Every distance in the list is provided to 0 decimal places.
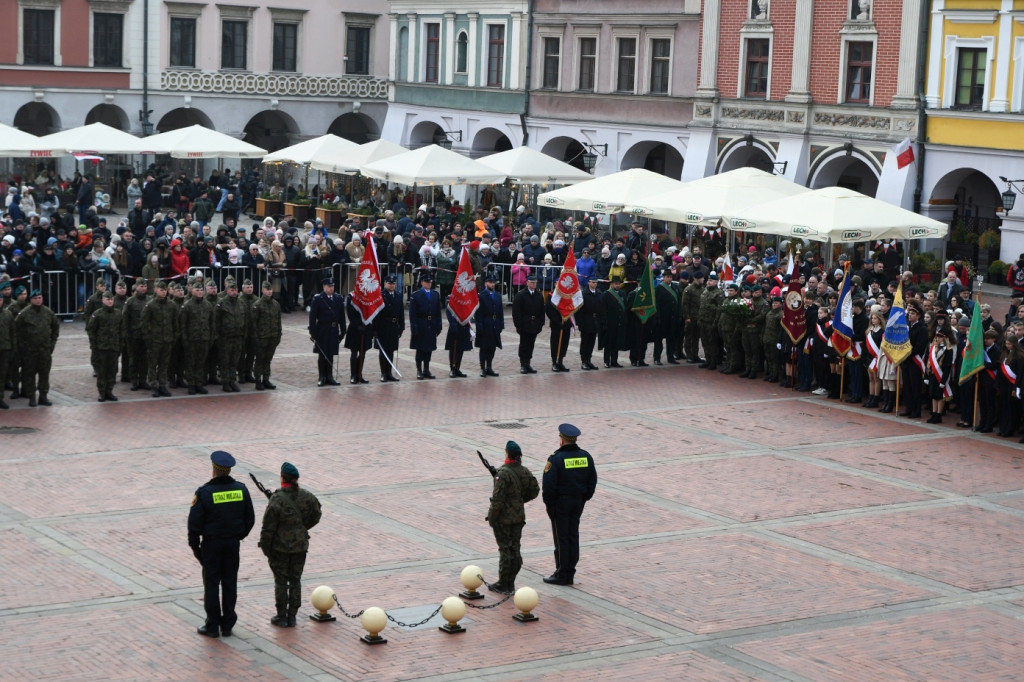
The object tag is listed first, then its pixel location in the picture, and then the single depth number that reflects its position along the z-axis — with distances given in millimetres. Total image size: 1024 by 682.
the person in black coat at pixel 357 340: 24359
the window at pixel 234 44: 56625
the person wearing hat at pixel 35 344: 21641
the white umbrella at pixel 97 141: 39341
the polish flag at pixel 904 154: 38094
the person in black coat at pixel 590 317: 26422
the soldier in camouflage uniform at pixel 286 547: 13234
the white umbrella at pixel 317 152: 41500
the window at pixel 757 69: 43688
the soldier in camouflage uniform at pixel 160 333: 22609
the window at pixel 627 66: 47656
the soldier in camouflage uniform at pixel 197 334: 22906
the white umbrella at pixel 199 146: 40375
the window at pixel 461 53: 54125
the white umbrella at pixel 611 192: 33594
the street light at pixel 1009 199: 36750
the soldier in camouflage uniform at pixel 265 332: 23438
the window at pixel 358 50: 59188
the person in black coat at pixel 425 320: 24828
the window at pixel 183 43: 55719
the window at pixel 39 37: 53125
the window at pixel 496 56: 52156
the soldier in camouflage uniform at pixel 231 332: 23156
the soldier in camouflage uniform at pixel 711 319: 26625
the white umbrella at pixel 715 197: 31547
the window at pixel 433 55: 55469
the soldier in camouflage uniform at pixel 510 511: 14203
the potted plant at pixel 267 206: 47938
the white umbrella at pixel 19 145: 36612
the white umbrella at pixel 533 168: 38500
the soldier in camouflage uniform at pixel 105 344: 22219
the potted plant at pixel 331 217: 45438
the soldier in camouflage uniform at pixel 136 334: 22703
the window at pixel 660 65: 46594
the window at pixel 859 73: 41031
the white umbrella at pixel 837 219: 28672
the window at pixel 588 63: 48938
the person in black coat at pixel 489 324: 25297
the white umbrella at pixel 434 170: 37184
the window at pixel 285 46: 57562
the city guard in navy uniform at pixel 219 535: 12914
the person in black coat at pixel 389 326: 24719
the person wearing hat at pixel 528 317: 25828
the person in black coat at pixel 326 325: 24125
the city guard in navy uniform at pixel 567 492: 14508
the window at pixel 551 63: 50344
